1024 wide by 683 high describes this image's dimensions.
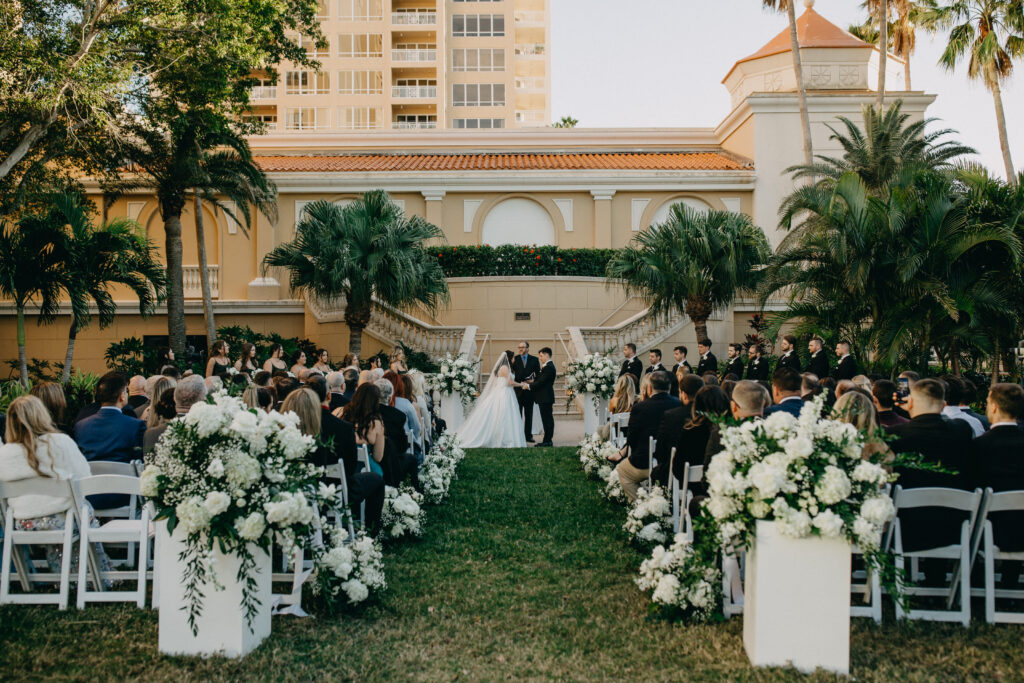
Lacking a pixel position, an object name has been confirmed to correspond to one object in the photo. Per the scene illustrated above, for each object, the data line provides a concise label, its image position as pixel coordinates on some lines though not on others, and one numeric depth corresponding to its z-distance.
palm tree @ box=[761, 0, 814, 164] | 24.66
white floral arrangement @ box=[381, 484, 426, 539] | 7.50
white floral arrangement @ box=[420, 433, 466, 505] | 9.41
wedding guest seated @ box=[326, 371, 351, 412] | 8.94
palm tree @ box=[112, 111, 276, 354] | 18.70
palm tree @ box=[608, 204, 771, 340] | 18.56
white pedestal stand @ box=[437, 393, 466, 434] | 16.34
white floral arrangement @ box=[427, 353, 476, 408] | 16.09
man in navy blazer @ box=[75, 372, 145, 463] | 7.13
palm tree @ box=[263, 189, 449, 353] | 18.86
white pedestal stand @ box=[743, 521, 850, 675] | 4.59
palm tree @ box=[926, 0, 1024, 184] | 22.38
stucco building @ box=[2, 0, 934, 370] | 24.05
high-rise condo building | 54.03
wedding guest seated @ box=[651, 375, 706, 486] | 7.07
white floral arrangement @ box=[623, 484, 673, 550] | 7.02
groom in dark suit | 16.23
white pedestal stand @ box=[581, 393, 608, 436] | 15.89
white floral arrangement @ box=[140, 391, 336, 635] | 4.67
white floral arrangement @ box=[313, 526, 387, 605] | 5.48
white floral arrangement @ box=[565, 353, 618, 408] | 15.83
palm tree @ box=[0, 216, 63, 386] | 14.77
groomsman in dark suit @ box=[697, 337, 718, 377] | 15.61
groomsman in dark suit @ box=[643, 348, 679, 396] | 15.33
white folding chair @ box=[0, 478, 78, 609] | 5.66
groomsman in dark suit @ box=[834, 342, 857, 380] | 12.70
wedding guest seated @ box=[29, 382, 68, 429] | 7.16
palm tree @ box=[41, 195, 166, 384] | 15.10
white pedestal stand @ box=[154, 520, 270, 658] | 4.85
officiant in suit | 15.45
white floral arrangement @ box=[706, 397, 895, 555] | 4.46
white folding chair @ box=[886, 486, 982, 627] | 5.32
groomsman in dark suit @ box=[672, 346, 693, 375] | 14.68
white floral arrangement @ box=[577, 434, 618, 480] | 10.59
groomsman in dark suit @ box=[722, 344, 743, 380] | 15.27
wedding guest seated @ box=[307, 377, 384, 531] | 6.59
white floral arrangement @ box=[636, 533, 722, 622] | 5.35
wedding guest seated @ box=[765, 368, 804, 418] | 7.31
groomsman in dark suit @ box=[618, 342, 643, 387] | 16.34
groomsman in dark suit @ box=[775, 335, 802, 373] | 13.78
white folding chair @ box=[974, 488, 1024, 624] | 5.36
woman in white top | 5.81
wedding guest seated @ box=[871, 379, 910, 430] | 7.25
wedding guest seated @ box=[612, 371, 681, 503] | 8.17
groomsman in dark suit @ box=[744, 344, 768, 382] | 14.70
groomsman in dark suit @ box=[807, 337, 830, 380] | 13.35
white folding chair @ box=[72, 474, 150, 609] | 5.61
